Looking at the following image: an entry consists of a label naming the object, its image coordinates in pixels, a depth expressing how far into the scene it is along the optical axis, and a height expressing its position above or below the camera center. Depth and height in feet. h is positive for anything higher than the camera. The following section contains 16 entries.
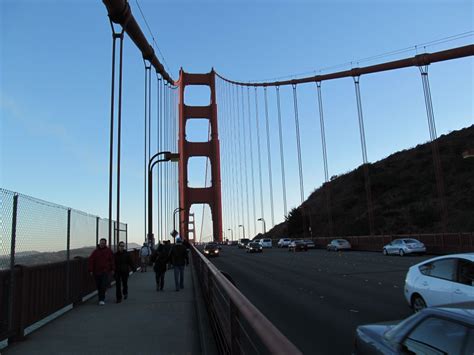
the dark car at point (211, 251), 129.29 +1.10
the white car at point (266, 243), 214.28 +4.19
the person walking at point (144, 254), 72.47 +0.58
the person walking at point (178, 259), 41.91 -0.24
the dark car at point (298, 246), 150.13 +1.53
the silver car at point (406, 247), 99.28 -0.27
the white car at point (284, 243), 201.94 +3.75
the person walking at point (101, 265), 33.01 -0.38
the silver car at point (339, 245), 138.92 +1.17
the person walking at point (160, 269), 42.55 -1.10
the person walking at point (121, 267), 34.76 -0.69
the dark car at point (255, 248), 152.25 +1.59
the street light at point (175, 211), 161.17 +16.23
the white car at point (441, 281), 22.95 -1.98
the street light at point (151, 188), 71.00 +11.13
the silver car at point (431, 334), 10.60 -2.23
